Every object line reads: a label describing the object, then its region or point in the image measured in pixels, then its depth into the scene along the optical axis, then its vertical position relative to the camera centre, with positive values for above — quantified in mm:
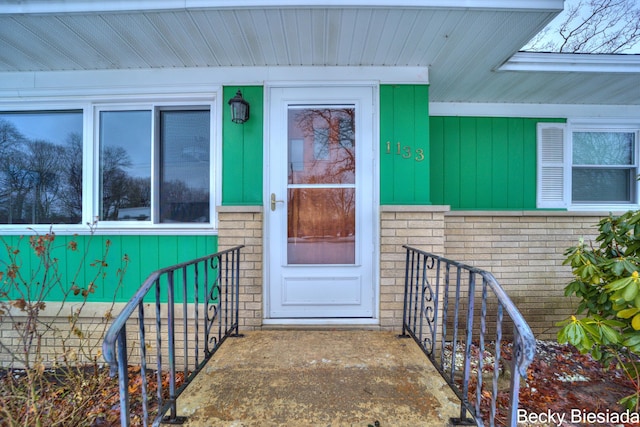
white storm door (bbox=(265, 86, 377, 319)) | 2672 +70
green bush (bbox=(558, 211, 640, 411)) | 1880 -630
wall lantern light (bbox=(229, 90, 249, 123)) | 2611 +944
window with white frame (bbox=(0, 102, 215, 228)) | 2836 +450
